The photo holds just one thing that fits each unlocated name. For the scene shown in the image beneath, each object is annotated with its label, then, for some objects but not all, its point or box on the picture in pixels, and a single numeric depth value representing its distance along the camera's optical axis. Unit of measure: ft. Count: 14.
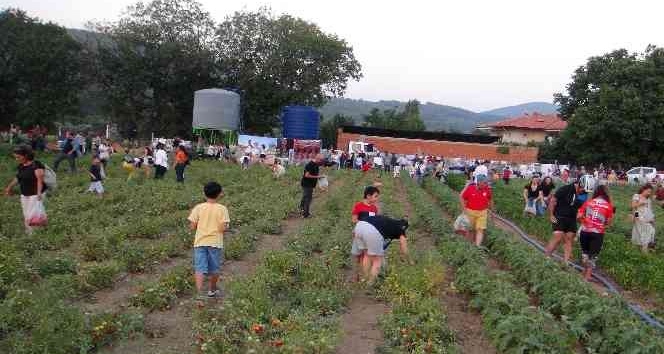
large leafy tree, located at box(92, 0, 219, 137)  162.30
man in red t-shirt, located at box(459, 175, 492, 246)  40.32
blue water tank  148.05
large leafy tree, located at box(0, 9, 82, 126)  151.12
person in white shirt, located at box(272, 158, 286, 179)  89.67
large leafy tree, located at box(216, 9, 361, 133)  172.65
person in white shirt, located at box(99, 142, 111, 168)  73.21
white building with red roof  258.96
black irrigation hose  25.25
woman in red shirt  35.09
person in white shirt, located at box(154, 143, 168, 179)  71.97
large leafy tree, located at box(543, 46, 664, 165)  145.59
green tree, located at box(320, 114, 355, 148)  228.43
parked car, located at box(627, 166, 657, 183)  134.82
